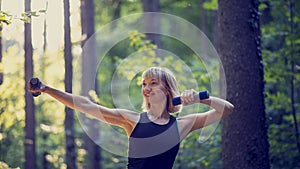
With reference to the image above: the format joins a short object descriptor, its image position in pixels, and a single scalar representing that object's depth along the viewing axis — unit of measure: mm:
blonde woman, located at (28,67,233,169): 4285
